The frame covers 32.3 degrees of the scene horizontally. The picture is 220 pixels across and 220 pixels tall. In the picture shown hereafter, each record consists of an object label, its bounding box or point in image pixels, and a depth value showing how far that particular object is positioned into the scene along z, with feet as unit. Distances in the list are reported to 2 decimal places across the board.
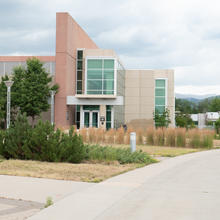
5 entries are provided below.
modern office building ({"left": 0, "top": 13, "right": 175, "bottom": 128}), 130.62
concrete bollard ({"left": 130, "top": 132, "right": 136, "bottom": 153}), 50.16
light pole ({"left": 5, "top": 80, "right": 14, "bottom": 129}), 73.58
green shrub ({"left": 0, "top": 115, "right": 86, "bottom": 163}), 42.93
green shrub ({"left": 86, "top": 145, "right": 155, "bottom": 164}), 44.75
